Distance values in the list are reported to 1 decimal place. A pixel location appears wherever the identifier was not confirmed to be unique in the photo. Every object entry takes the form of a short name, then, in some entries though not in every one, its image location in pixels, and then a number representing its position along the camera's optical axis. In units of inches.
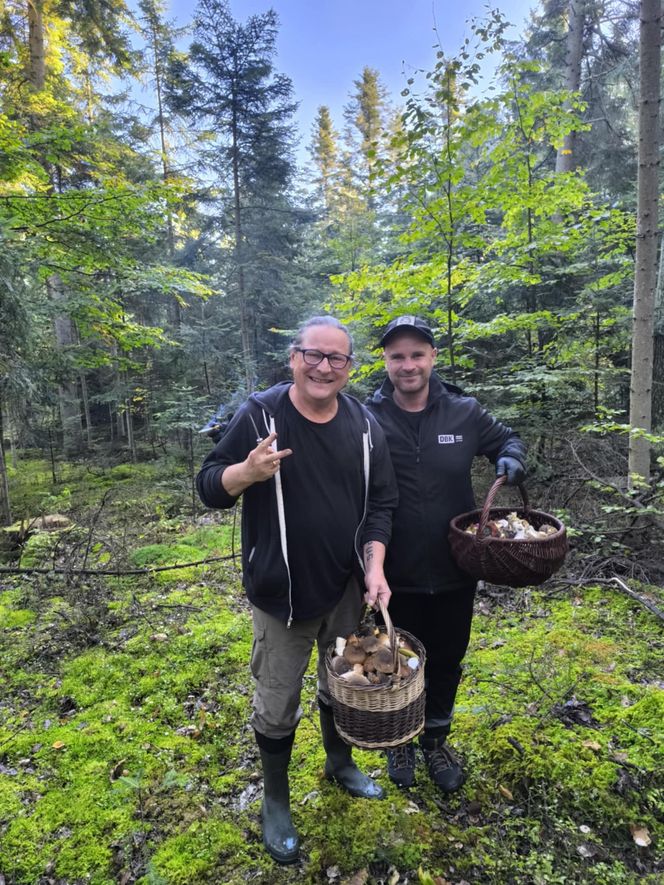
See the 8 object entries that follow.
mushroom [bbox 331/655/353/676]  76.1
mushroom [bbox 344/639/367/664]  77.4
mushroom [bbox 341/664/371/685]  72.0
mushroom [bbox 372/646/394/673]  74.6
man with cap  90.9
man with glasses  77.5
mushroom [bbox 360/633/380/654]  78.3
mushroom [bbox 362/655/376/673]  75.5
